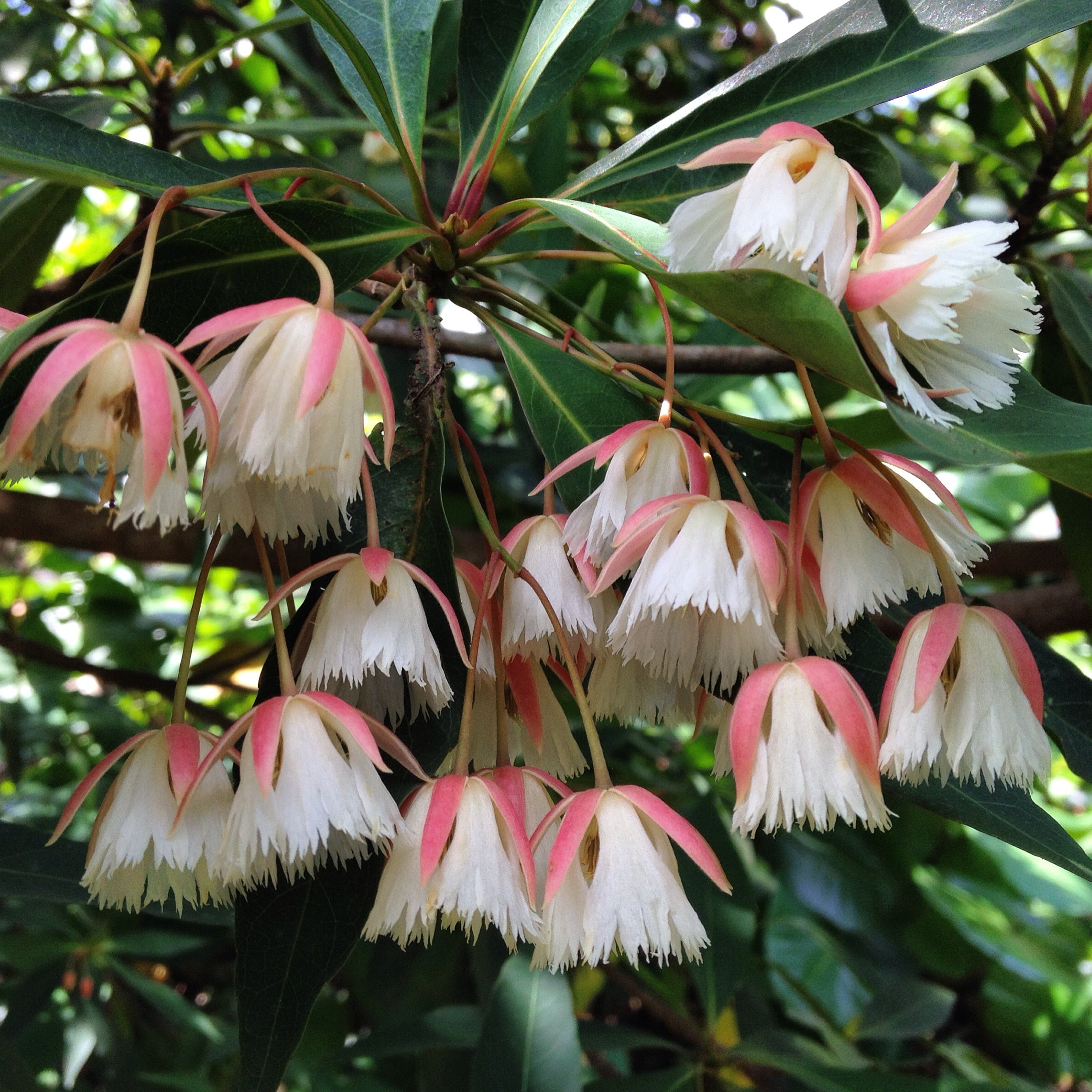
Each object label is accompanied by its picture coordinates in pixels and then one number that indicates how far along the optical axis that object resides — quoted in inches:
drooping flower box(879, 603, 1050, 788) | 9.9
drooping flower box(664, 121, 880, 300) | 9.6
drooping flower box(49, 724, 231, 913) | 10.0
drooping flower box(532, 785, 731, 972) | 9.8
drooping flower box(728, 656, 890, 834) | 9.7
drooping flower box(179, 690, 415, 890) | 9.7
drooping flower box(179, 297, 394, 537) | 9.5
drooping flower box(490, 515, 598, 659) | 10.5
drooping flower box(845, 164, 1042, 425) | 9.5
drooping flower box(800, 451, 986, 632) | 10.2
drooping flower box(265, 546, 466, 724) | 10.0
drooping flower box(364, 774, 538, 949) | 9.8
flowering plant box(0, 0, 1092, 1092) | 9.6
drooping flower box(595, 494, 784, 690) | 9.9
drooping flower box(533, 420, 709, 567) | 10.4
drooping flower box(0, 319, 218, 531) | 9.1
